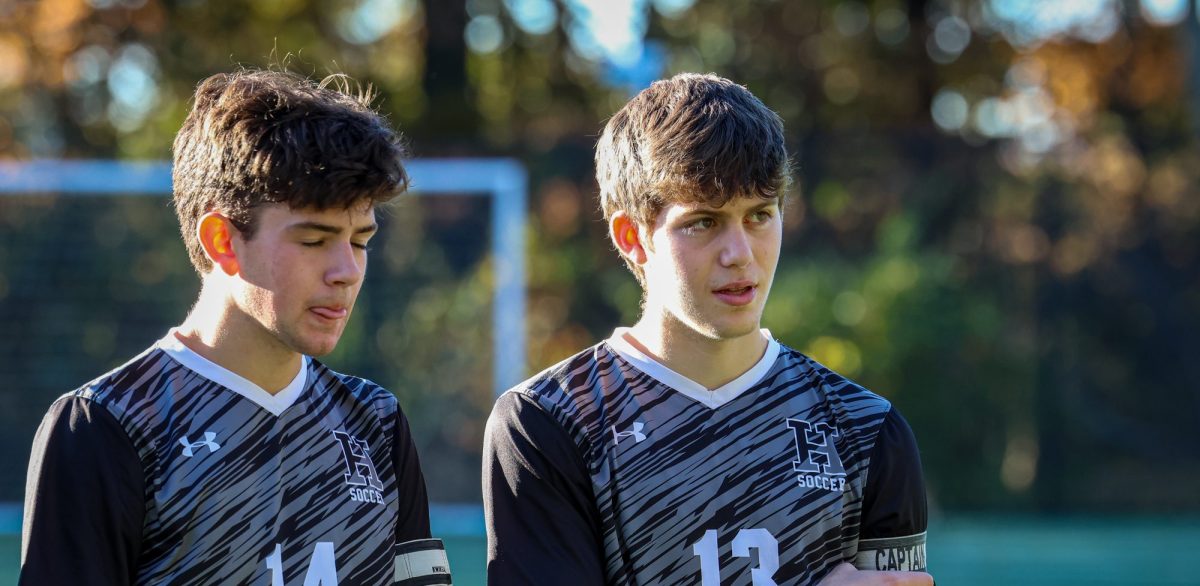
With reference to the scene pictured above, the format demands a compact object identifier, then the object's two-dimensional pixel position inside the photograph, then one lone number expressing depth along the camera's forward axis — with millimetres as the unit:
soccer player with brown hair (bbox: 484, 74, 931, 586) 5711
